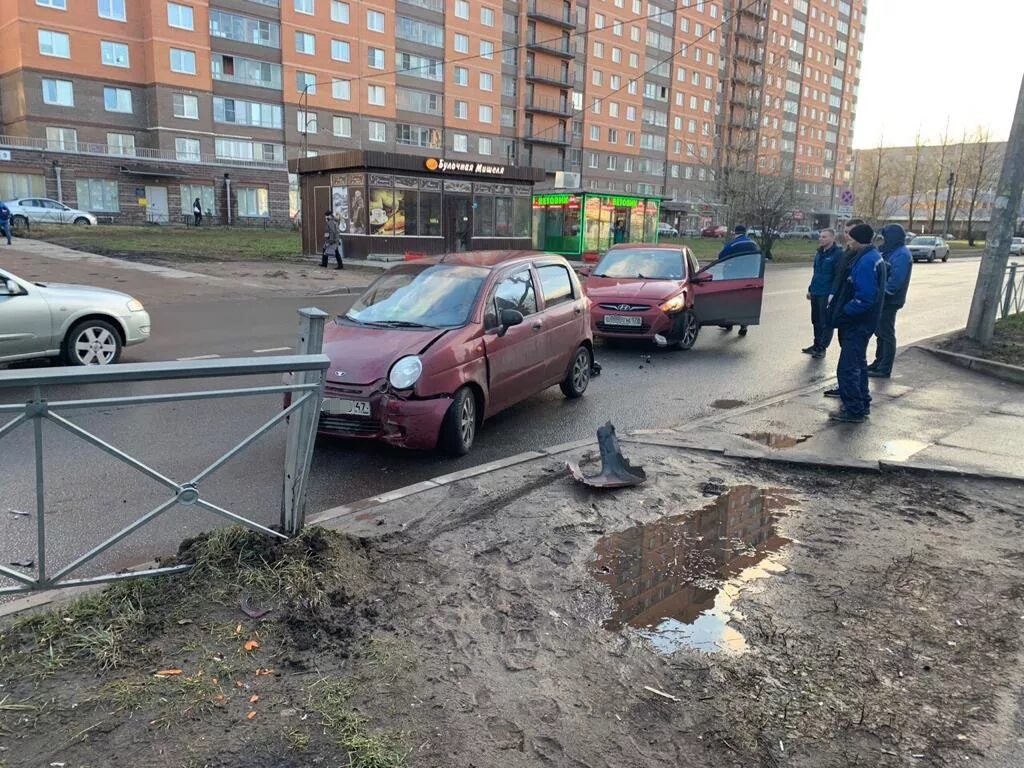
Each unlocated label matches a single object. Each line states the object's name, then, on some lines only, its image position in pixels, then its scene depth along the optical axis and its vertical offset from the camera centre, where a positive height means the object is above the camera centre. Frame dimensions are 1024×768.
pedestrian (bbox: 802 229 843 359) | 11.04 -0.85
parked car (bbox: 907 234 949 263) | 43.53 -0.98
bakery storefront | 25.41 +0.61
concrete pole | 10.48 -0.11
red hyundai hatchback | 11.19 -1.03
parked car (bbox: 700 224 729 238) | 65.14 -0.46
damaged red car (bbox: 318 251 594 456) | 5.70 -1.06
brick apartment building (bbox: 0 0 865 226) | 48.81 +10.10
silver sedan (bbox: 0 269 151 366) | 8.16 -1.27
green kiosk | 29.11 +0.06
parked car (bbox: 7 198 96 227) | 37.19 -0.17
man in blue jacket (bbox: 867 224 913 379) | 9.56 -0.75
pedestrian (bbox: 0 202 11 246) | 27.08 -0.42
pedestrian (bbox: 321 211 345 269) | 22.88 -0.69
